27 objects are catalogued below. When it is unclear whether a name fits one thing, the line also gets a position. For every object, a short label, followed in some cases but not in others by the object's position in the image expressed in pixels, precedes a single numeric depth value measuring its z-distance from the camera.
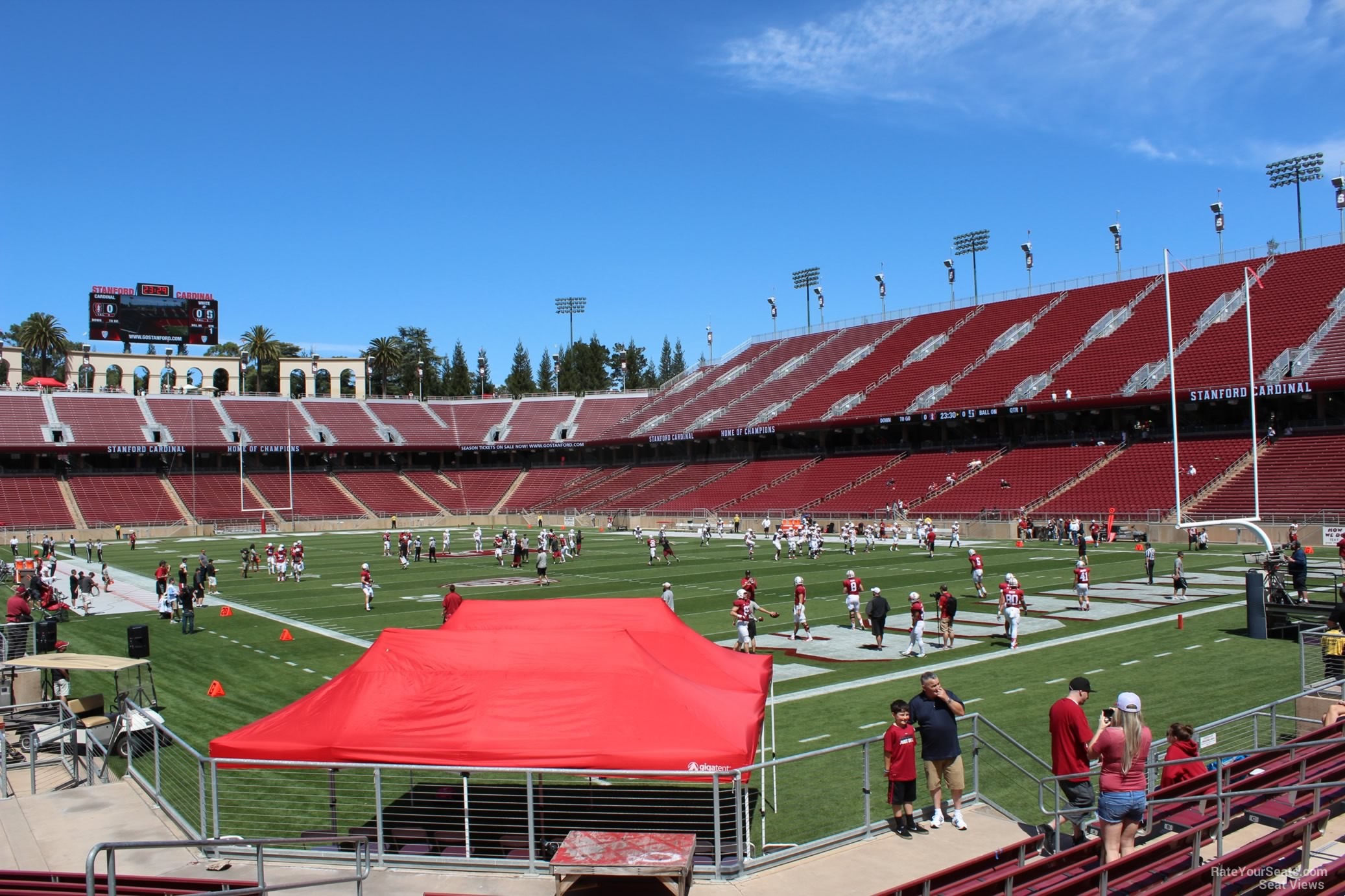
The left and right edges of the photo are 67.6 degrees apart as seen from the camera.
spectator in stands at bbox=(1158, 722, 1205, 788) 9.70
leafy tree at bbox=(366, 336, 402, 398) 122.19
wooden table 7.31
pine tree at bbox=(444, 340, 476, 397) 128.38
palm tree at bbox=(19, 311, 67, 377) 108.19
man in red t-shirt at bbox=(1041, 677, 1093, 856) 8.76
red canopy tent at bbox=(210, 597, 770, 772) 9.21
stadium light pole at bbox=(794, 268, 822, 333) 99.81
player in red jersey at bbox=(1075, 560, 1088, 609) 24.83
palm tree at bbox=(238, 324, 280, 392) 114.12
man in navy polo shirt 9.34
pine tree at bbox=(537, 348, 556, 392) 141.38
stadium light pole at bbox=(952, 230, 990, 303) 86.81
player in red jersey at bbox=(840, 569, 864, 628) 23.28
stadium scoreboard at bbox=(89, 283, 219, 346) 80.88
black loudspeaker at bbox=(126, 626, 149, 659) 19.59
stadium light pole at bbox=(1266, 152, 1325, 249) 67.56
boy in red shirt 9.30
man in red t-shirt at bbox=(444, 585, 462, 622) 19.87
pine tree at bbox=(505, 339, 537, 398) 129.88
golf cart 13.25
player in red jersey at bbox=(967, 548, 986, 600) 28.02
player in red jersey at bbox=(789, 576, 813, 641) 22.20
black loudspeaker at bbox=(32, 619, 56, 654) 18.81
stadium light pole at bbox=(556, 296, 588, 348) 121.31
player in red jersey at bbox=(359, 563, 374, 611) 28.44
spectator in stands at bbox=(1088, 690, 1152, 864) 7.80
